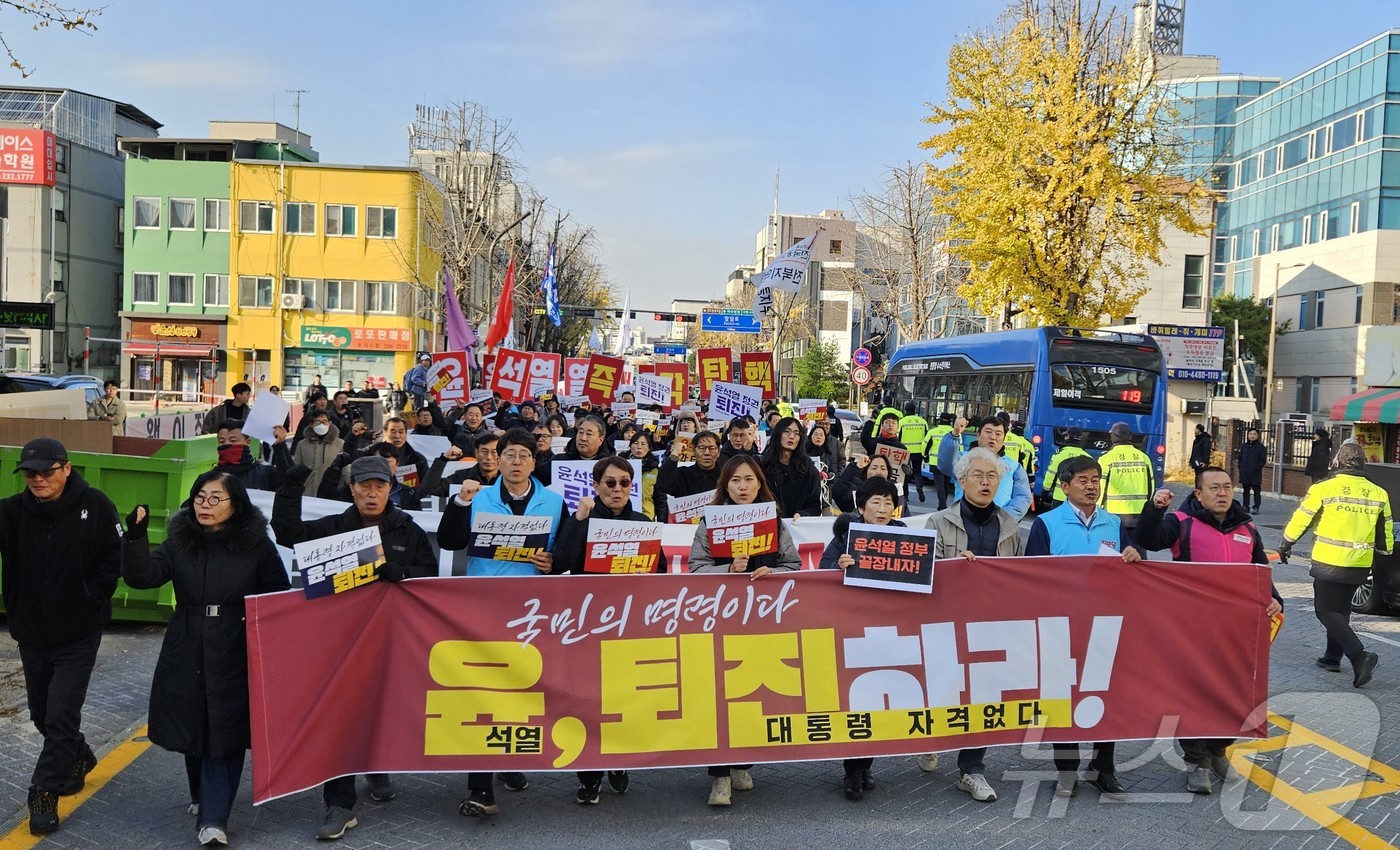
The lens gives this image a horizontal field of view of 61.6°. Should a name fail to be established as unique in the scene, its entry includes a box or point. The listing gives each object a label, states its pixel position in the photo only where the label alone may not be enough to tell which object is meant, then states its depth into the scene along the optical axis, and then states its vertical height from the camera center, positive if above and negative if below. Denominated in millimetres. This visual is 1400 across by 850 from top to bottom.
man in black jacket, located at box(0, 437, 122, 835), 5570 -1096
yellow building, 52719 +4497
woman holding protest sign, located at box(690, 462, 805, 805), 5988 -907
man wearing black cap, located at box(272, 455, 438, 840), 5496 -825
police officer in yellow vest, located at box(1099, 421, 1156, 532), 10773 -746
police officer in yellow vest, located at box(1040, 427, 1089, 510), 10547 -767
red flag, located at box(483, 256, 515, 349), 24625 +1107
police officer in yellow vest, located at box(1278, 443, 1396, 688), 8875 -978
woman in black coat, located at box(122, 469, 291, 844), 5258 -1219
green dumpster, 9023 -943
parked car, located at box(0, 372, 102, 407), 21188 -510
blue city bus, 22203 +207
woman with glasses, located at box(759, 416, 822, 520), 10078 -764
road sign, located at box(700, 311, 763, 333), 49375 +2718
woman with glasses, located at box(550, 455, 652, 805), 6000 -738
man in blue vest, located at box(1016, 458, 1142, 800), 6348 -731
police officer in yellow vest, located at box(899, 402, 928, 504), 23641 -902
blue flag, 38656 +2797
